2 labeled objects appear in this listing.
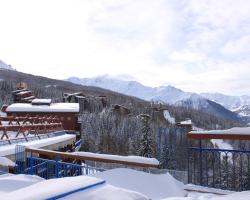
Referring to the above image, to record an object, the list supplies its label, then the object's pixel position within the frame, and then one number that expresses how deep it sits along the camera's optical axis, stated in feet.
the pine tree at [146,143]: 93.94
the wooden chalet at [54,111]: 114.79
